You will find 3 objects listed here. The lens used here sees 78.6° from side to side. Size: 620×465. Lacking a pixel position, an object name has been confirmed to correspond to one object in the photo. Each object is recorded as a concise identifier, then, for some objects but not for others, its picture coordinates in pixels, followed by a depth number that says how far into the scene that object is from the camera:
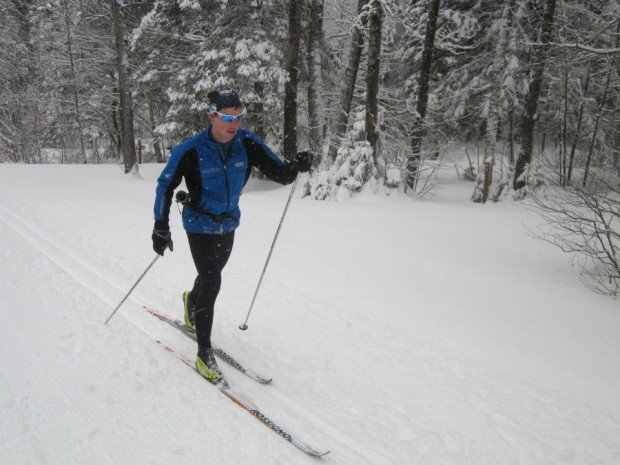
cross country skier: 2.94
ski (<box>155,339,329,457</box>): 2.55
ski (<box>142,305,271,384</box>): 3.29
